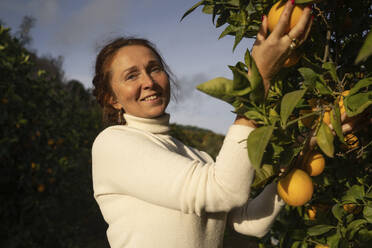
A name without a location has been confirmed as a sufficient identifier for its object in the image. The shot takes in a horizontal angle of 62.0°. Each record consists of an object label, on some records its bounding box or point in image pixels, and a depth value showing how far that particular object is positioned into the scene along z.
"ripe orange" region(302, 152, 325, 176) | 0.85
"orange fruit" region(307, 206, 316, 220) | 1.26
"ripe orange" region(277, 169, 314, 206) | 0.82
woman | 0.84
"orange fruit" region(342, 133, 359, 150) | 1.05
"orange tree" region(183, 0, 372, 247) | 0.71
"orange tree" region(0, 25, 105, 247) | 2.74
